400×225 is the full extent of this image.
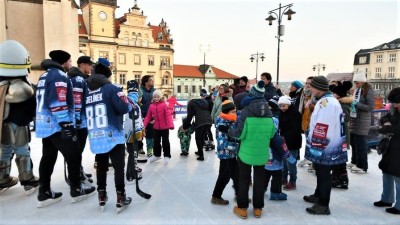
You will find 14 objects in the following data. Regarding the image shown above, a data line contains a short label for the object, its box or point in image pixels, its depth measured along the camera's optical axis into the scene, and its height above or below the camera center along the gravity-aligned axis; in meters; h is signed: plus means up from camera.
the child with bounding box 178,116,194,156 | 6.59 -1.14
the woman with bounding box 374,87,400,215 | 3.41 -0.85
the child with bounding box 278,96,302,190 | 4.18 -0.54
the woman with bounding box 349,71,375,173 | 4.89 -0.42
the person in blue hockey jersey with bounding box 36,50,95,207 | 3.29 -0.38
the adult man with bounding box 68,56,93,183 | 3.92 +0.06
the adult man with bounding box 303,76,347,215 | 3.26 -0.57
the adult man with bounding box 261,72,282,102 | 5.54 +0.14
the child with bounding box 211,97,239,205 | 3.59 -0.78
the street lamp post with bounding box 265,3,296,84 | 14.26 +4.33
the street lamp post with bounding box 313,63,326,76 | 36.31 +3.74
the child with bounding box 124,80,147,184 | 4.38 -0.62
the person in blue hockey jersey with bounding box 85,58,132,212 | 3.25 -0.41
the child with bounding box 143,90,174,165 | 5.75 -0.60
